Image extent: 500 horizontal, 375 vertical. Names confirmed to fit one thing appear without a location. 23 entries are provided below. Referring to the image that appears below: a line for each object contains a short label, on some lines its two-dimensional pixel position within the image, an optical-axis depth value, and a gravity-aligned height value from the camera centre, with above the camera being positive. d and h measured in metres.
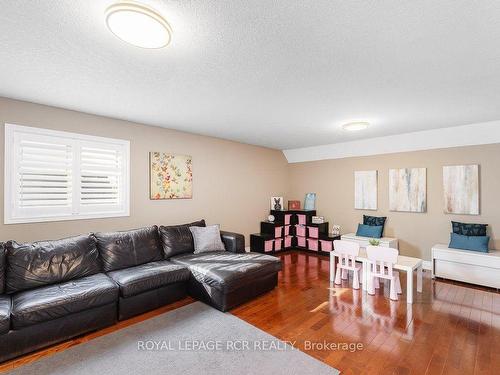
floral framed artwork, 4.34 +0.22
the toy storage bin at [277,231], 6.01 -1.00
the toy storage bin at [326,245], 5.72 -1.26
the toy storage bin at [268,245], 5.73 -1.26
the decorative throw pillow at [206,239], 4.15 -0.82
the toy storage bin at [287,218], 6.35 -0.74
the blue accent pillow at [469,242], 3.97 -0.85
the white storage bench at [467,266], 3.75 -1.17
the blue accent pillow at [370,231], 5.20 -0.86
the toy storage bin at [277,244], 6.01 -1.28
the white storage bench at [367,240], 4.85 -1.01
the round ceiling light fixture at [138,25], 1.56 +1.05
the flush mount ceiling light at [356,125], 3.98 +0.97
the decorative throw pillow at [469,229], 4.15 -0.66
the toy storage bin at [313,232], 6.03 -1.01
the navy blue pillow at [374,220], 5.30 -0.66
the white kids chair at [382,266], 3.39 -1.06
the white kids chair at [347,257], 3.79 -1.03
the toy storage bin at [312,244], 6.04 -1.31
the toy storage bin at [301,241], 6.30 -1.29
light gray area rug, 2.08 -1.45
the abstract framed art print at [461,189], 4.32 -0.01
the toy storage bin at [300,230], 6.29 -1.02
